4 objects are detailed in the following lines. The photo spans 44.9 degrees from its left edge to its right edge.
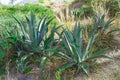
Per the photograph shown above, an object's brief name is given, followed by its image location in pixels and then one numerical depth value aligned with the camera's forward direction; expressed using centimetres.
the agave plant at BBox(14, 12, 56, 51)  280
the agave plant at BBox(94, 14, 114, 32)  303
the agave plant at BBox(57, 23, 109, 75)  254
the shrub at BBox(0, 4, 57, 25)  517
